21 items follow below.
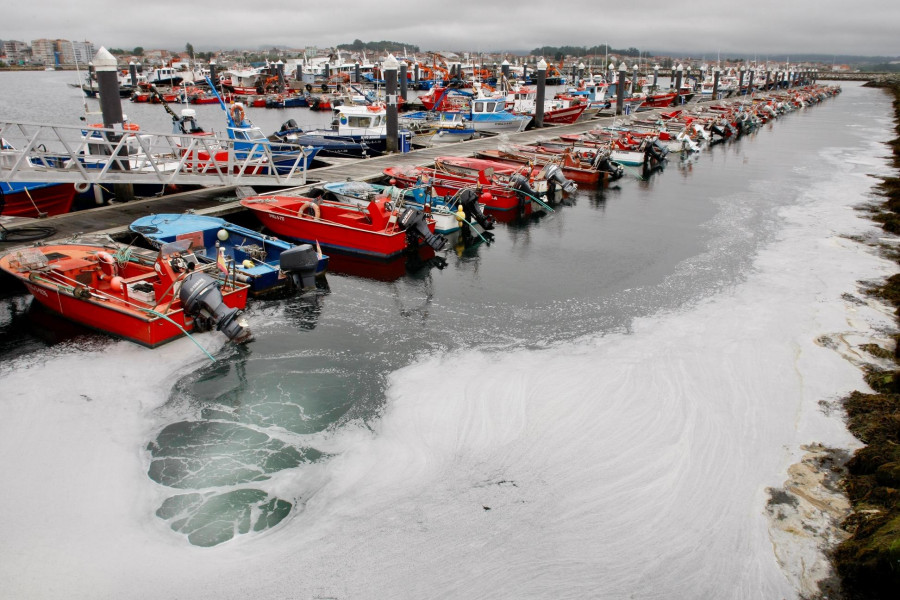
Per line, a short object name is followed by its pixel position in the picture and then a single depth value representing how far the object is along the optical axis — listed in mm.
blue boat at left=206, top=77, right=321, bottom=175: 16438
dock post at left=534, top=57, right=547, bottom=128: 30234
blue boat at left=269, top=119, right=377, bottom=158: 21453
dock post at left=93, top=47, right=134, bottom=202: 12852
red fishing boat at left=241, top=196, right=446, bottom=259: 12336
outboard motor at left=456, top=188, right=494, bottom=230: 14230
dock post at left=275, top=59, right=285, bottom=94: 59416
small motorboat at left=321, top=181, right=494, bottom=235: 13367
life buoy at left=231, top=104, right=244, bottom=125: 17172
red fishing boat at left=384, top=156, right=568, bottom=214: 16281
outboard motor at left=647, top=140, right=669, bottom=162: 24322
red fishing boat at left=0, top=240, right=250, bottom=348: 8312
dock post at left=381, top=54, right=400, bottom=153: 20469
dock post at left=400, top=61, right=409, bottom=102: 26995
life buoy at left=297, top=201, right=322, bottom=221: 12743
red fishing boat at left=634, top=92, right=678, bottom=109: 47188
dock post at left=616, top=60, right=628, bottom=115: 38281
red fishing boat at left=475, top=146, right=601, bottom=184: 21031
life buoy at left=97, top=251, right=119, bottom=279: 9156
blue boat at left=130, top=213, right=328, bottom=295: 10406
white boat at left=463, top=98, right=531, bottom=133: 29266
